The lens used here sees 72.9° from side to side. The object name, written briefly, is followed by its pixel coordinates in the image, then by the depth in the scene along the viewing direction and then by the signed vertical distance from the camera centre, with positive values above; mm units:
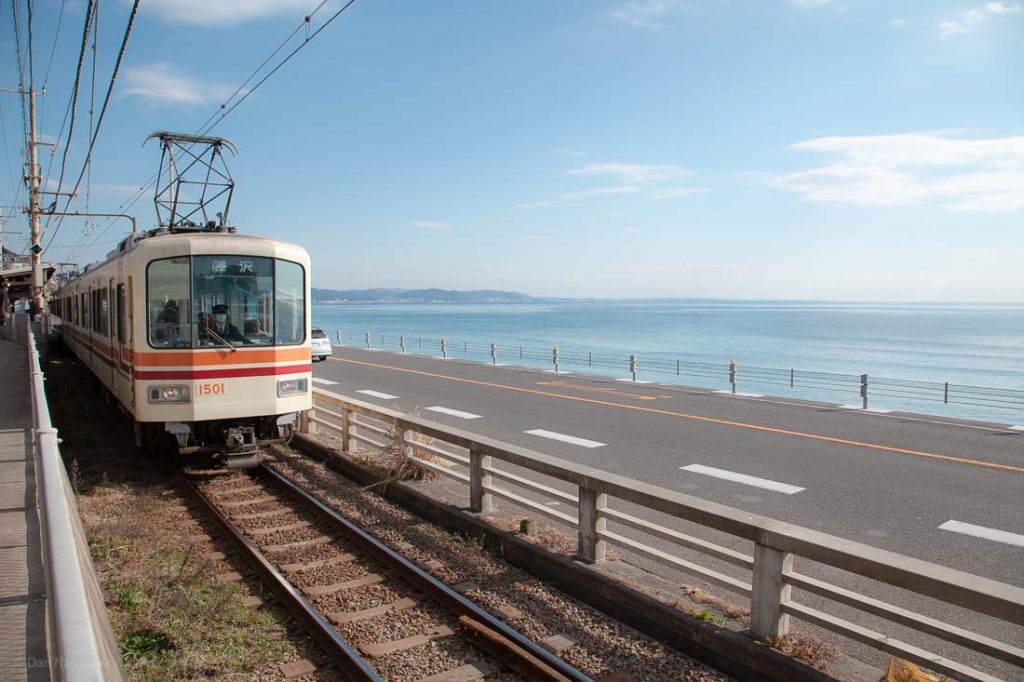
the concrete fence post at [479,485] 7707 -1972
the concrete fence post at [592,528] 6176 -1972
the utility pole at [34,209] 27641 +4013
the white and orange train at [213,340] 9242 -425
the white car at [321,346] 31625 -1728
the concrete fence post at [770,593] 4629 -1920
